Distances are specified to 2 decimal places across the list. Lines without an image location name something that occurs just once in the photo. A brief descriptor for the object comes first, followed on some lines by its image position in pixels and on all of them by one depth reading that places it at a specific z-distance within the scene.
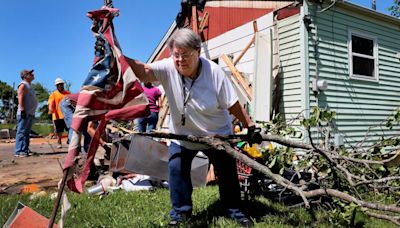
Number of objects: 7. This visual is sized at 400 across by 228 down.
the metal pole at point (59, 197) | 2.05
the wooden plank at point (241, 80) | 7.35
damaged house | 7.01
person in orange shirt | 7.89
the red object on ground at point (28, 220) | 2.27
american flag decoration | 2.11
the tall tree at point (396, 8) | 19.09
